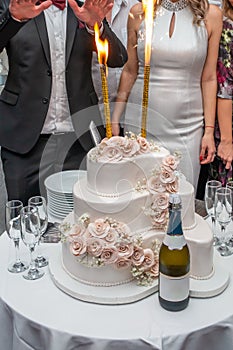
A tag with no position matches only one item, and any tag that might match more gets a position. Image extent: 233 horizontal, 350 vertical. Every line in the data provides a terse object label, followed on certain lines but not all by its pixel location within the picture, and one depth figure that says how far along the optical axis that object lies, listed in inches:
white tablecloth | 44.7
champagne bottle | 45.8
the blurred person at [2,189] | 121.3
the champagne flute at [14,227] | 55.4
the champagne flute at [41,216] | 56.6
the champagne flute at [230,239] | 60.0
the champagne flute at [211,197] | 62.4
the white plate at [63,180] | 67.9
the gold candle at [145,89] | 51.4
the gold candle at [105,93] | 51.6
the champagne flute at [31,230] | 53.2
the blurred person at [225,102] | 82.0
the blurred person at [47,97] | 79.7
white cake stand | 48.6
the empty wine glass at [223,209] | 58.9
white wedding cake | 48.6
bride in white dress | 80.4
